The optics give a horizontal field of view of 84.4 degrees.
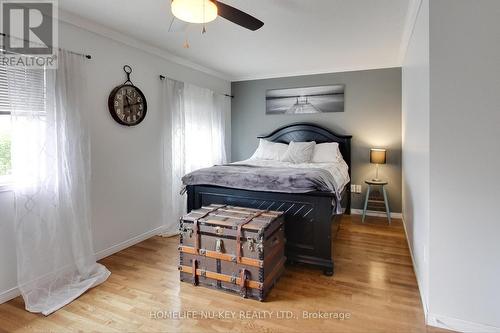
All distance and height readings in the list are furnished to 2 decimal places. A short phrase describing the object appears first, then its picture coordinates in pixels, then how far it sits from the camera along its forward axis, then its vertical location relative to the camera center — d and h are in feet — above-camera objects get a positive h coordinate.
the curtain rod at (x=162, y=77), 11.64 +3.68
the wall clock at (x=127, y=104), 9.70 +2.23
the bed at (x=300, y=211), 8.07 -1.44
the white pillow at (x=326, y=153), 13.30 +0.49
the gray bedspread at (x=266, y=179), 8.05 -0.49
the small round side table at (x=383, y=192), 12.95 -1.44
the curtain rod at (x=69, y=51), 6.81 +3.35
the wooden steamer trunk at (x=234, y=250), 6.90 -2.30
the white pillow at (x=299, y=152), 13.35 +0.54
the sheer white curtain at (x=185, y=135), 11.93 +1.37
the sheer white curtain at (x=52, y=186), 6.98 -0.62
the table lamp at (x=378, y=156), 13.10 +0.32
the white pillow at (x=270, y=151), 14.43 +0.67
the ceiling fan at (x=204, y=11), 5.44 +3.15
